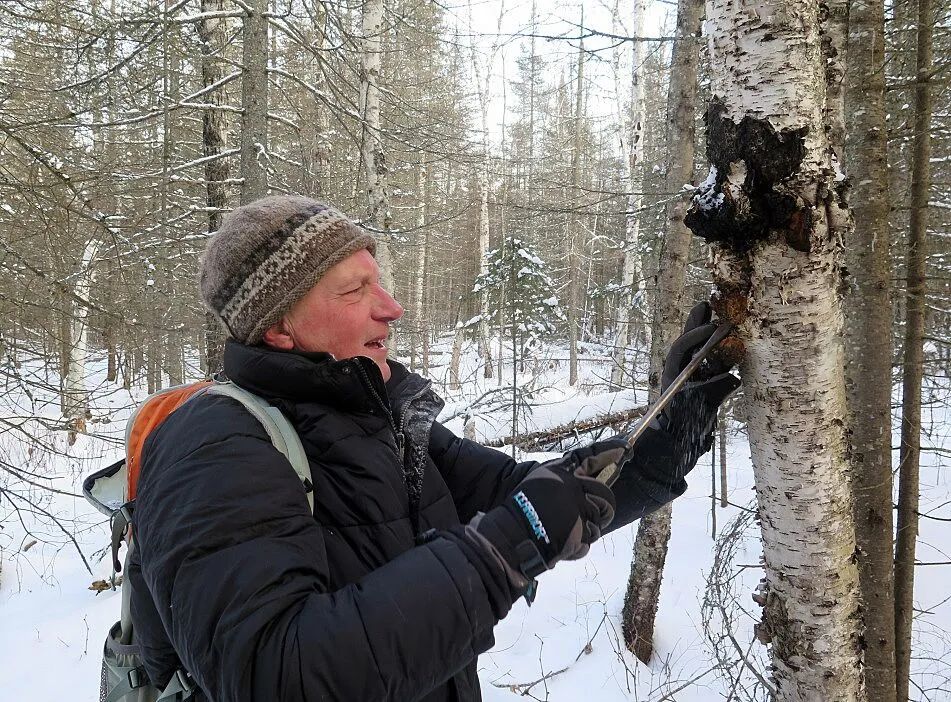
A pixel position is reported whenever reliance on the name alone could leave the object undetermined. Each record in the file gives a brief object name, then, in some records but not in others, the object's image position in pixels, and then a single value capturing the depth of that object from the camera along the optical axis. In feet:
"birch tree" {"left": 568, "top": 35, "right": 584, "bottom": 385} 48.47
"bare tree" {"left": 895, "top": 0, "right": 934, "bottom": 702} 9.16
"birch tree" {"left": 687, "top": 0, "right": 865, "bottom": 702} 4.19
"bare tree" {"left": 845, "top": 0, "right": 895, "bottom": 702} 7.59
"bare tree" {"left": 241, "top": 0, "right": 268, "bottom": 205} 13.24
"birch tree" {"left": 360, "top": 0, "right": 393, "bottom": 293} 18.78
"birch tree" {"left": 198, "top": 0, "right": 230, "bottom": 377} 16.01
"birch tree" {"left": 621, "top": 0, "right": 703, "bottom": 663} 12.54
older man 2.82
